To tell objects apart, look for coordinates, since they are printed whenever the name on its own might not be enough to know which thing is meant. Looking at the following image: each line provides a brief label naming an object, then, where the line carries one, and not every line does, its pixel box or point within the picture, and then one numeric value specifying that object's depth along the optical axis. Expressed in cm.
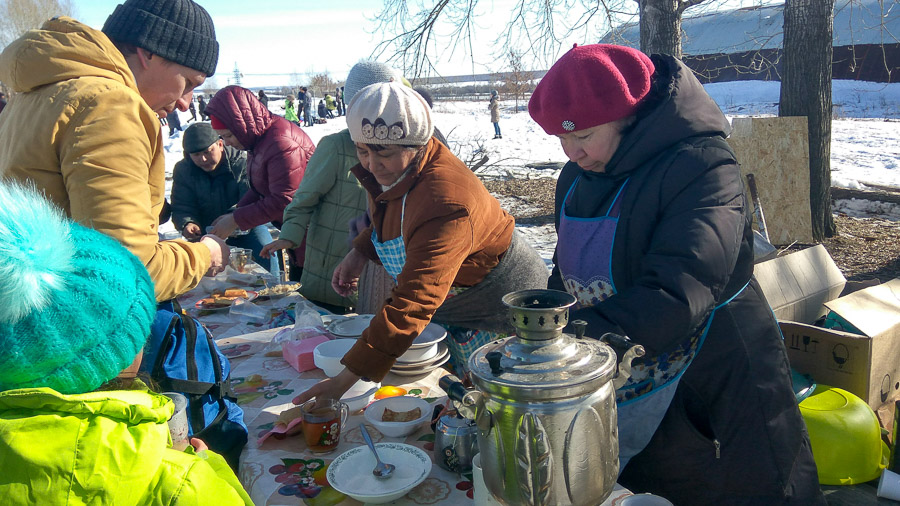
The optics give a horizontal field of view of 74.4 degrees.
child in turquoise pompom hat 93
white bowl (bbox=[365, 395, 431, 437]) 179
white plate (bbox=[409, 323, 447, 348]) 227
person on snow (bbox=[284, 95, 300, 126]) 2502
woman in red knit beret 155
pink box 236
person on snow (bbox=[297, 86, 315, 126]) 2823
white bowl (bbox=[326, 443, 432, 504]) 147
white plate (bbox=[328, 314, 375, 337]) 256
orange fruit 207
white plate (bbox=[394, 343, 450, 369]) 227
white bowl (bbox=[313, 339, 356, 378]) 219
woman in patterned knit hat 185
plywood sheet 613
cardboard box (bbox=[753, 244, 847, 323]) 318
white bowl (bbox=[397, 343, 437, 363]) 228
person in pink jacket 405
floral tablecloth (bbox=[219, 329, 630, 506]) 153
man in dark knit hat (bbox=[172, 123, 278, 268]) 468
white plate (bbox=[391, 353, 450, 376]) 229
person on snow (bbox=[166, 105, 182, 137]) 2300
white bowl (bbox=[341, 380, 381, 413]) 199
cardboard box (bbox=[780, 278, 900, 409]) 281
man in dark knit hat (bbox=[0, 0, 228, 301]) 161
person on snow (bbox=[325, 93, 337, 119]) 3198
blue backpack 162
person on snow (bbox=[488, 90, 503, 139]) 1919
